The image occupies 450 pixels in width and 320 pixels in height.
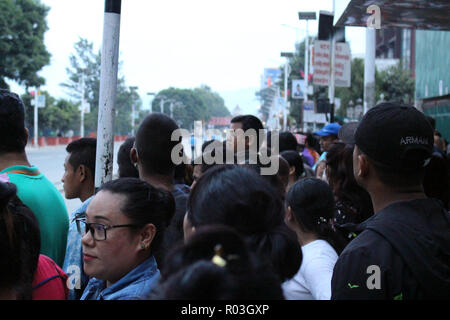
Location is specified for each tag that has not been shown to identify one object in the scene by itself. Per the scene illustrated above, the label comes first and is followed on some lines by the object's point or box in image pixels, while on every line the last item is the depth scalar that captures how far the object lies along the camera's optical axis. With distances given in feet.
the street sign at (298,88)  115.55
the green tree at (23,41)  144.97
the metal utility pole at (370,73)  39.24
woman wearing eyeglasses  8.34
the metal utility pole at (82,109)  200.90
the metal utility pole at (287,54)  133.69
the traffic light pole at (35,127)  164.76
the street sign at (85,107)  201.67
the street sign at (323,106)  50.40
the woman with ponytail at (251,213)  6.47
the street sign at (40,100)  161.15
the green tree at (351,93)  127.13
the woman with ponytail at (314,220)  10.28
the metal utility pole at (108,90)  12.77
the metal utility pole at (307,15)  92.98
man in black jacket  6.53
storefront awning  19.10
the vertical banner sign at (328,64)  52.11
